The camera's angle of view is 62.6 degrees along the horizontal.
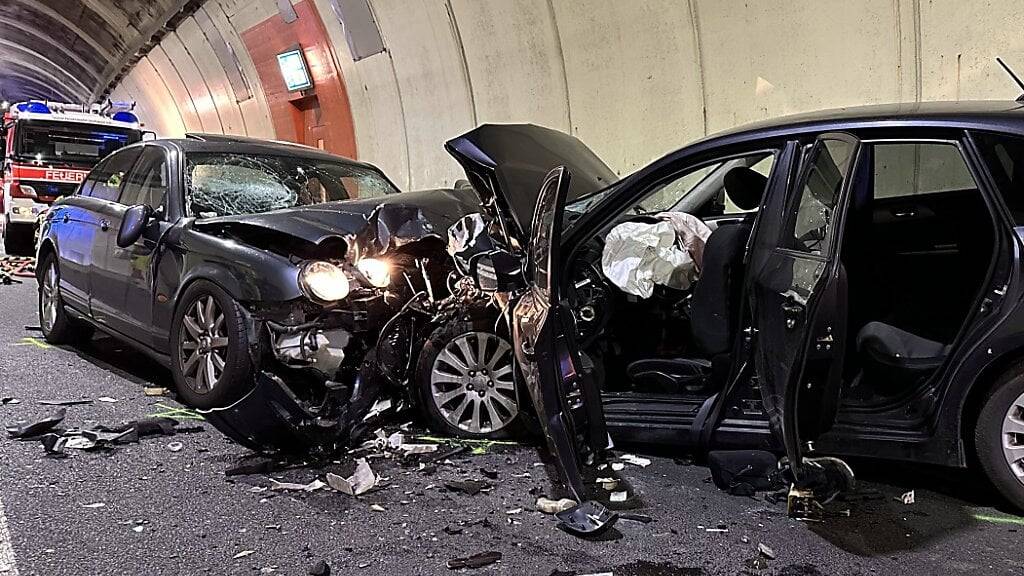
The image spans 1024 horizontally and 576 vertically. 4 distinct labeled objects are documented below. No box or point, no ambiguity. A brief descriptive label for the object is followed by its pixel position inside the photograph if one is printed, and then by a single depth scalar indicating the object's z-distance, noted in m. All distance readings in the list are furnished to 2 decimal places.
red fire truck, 12.25
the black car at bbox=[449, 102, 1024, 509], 3.04
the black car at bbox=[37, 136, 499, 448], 4.03
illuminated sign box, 13.92
